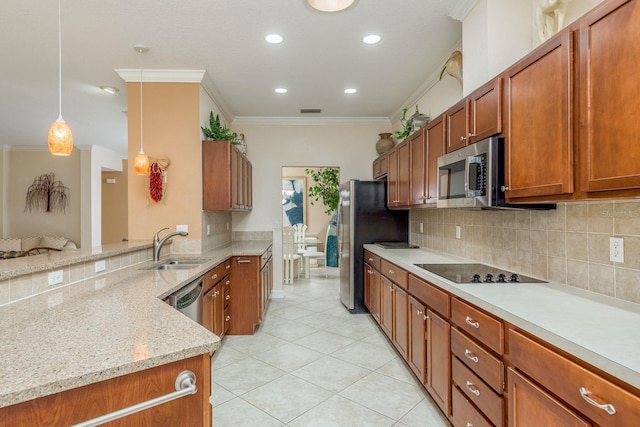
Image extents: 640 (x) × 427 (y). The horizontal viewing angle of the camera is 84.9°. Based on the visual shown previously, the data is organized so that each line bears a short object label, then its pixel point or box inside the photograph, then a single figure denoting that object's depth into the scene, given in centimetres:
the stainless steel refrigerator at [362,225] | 450
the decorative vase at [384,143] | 505
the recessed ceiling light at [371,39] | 292
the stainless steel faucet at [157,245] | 317
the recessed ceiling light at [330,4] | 236
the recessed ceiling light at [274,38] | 290
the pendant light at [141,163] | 317
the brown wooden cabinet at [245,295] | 377
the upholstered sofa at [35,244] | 657
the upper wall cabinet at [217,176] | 383
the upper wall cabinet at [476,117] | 200
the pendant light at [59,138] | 199
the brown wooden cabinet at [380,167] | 458
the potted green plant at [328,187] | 760
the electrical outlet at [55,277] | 194
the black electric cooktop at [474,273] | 206
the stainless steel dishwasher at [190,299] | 231
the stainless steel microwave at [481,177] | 196
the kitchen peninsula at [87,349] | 95
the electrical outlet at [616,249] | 159
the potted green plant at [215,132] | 390
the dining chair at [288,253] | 635
